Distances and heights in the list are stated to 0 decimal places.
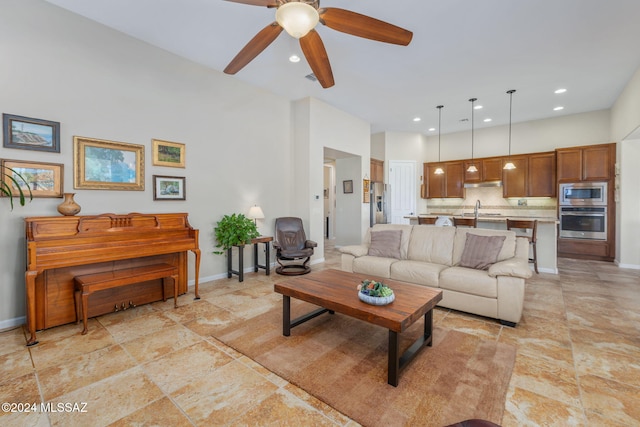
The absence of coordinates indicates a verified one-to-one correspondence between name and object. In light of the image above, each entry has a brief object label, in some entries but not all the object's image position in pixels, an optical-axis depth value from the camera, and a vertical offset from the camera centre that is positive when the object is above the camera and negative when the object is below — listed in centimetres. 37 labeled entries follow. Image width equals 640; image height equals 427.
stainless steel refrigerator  709 +15
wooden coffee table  188 -73
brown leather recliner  465 -59
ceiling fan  196 +142
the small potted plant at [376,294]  212 -65
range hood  705 +63
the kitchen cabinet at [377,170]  718 +101
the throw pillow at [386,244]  391 -49
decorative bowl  212 -69
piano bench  261 -70
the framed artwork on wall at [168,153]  365 +75
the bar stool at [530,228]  456 -31
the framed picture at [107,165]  305 +52
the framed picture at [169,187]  367 +30
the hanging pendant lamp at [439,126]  586 +210
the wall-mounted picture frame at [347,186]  687 +57
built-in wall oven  561 -3
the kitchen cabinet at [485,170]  694 +97
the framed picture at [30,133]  265 +75
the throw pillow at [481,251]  321 -50
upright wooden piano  251 -44
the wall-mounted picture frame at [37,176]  266 +33
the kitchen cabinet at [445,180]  749 +78
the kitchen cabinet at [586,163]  552 +94
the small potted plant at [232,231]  420 -34
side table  428 -81
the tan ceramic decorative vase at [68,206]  279 +4
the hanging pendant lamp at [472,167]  534 +104
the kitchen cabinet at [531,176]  629 +75
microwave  561 +30
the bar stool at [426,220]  582 -23
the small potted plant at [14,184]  254 +25
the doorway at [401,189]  764 +55
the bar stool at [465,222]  511 -24
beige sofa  281 -66
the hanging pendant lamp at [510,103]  494 +207
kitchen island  468 -63
